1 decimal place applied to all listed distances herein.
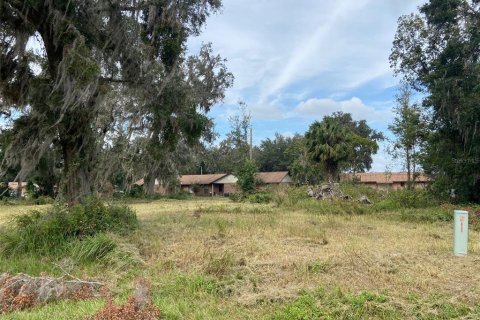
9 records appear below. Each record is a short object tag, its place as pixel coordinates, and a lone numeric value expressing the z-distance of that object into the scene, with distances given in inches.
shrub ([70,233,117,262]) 308.2
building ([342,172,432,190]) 2024.0
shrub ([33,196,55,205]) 1182.8
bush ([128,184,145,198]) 1497.9
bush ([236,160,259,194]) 1536.7
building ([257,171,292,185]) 2171.3
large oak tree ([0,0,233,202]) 399.5
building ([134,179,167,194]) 1720.0
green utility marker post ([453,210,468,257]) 285.6
